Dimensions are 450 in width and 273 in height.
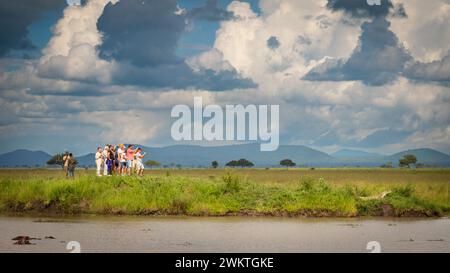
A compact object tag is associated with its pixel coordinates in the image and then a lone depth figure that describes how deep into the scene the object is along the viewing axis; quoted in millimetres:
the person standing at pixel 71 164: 51359
